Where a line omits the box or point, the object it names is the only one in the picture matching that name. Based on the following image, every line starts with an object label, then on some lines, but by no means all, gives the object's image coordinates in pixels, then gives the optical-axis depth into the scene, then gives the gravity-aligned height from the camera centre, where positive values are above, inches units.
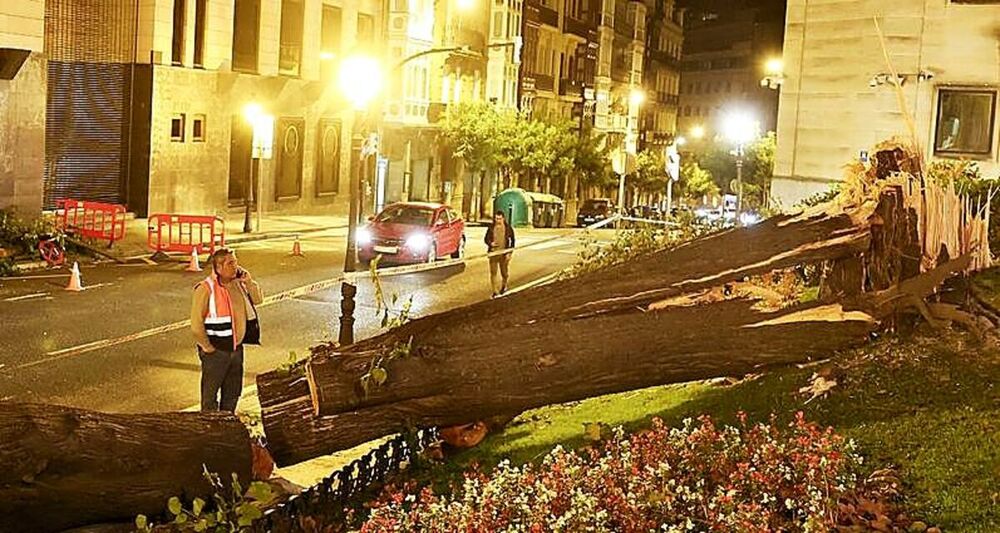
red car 1042.1 -69.4
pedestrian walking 861.2 -57.9
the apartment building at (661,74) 3545.8 +240.3
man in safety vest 414.9 -59.2
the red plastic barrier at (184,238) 1042.7 -86.3
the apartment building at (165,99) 1278.3 +32.8
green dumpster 1797.5 -75.7
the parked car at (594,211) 2078.0 -84.5
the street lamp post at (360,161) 519.8 -12.9
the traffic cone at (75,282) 812.1 -94.1
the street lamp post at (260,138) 1353.3 -0.6
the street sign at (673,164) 1150.3 -2.1
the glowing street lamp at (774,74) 979.3 +69.6
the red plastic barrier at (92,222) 1043.9 -76.1
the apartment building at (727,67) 4352.9 +326.3
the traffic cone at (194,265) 948.0 -92.7
